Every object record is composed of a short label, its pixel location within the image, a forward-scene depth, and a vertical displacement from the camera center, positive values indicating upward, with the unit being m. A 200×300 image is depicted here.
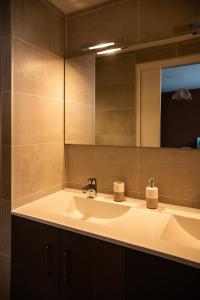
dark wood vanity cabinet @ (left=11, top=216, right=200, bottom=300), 0.73 -0.50
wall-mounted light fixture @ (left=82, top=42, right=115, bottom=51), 1.32 +0.66
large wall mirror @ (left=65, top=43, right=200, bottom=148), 1.11 +0.28
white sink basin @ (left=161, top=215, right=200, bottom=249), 0.95 -0.40
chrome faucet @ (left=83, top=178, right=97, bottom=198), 1.32 -0.26
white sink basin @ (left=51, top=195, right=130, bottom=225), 1.19 -0.37
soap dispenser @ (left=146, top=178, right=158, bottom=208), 1.12 -0.26
